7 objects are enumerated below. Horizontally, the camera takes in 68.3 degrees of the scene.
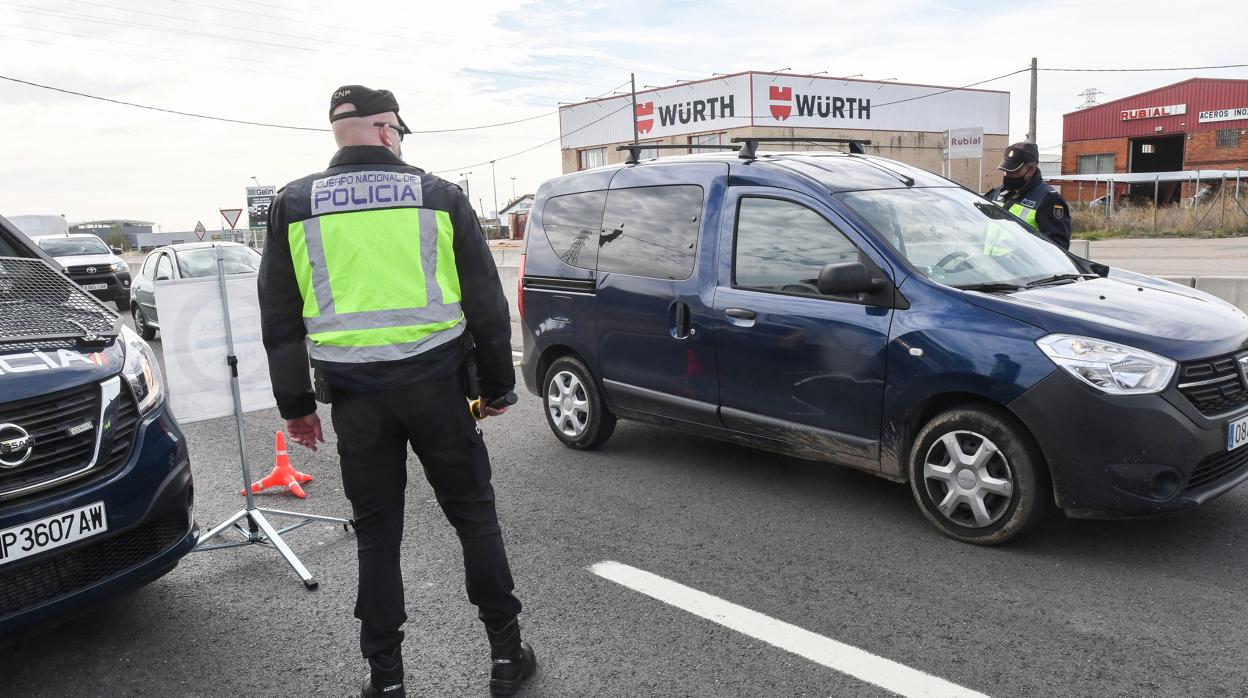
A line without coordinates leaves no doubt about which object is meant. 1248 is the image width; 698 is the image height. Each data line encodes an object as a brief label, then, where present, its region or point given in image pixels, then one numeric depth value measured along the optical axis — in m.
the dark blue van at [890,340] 3.74
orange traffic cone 5.47
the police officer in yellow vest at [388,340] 2.76
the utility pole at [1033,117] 28.92
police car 3.01
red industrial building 47.16
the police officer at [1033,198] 6.52
